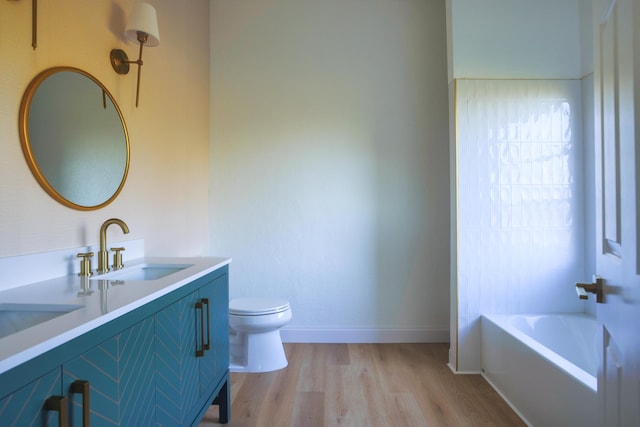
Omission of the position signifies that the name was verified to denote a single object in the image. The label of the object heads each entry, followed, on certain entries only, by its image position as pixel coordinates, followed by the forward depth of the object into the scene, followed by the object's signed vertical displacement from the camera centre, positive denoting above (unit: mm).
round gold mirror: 1417 +333
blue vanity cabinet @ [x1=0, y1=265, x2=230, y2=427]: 776 -391
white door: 806 +40
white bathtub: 1632 -742
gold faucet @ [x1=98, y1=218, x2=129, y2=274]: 1628 -111
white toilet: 2527 -760
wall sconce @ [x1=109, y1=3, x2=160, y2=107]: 1844 +879
